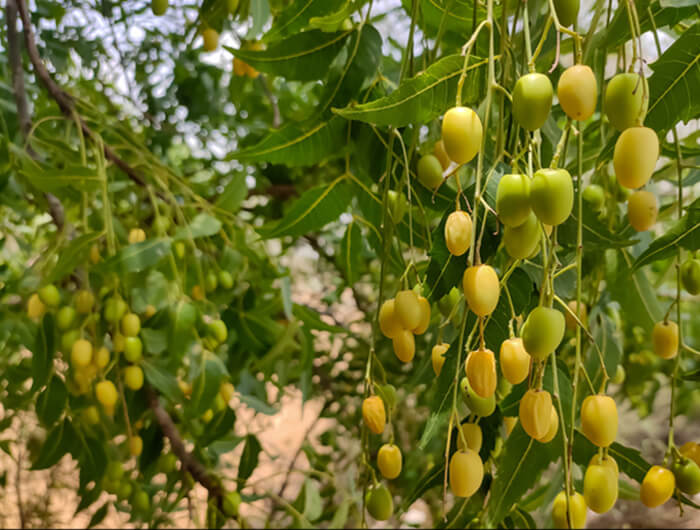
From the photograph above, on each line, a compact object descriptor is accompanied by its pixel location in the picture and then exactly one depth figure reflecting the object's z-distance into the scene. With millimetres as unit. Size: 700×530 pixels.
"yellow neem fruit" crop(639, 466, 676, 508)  345
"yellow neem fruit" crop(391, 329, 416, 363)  348
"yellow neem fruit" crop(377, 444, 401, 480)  375
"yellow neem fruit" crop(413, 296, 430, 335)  333
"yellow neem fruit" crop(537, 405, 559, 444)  305
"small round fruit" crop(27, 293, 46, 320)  667
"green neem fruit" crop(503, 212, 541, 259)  270
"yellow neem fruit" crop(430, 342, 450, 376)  362
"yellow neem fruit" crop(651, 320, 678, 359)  420
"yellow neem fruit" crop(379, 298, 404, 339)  345
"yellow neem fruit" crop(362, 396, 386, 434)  375
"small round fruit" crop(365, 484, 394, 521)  415
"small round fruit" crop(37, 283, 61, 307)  646
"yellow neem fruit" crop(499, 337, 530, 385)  286
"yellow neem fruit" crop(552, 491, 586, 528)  309
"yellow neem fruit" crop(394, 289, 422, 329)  328
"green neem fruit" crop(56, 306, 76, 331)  651
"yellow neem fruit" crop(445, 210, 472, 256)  272
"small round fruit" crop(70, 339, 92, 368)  636
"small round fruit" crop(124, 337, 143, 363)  671
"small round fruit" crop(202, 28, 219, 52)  616
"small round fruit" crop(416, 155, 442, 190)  388
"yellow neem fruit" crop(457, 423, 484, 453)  339
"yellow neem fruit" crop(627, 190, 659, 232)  382
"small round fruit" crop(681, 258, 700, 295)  397
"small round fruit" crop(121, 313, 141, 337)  672
